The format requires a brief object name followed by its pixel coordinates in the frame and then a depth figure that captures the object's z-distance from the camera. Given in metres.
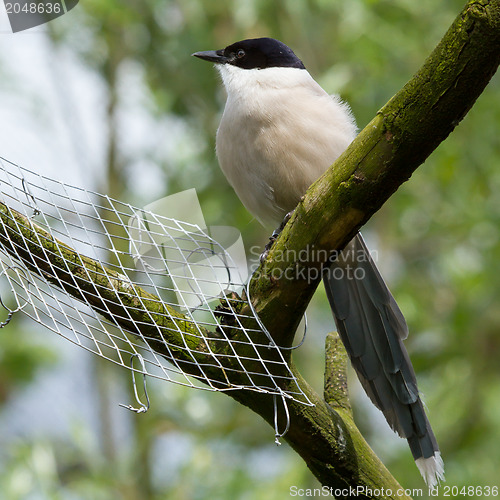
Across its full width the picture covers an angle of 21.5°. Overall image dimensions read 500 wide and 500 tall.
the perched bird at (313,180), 5.02
